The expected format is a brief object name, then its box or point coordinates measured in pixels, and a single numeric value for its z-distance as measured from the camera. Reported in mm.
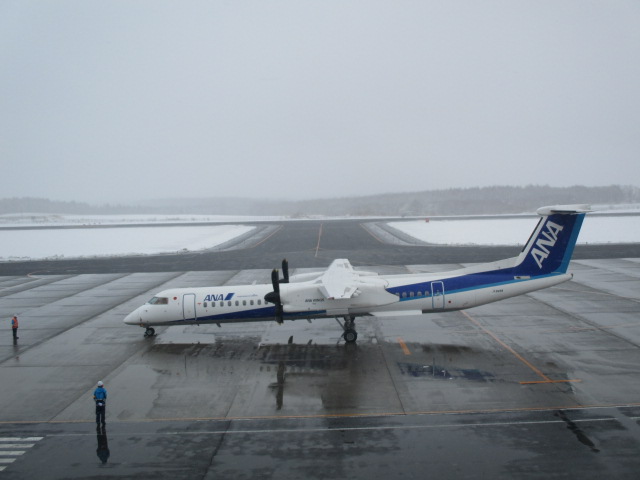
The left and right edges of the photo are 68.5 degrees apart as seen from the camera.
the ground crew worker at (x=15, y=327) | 25266
